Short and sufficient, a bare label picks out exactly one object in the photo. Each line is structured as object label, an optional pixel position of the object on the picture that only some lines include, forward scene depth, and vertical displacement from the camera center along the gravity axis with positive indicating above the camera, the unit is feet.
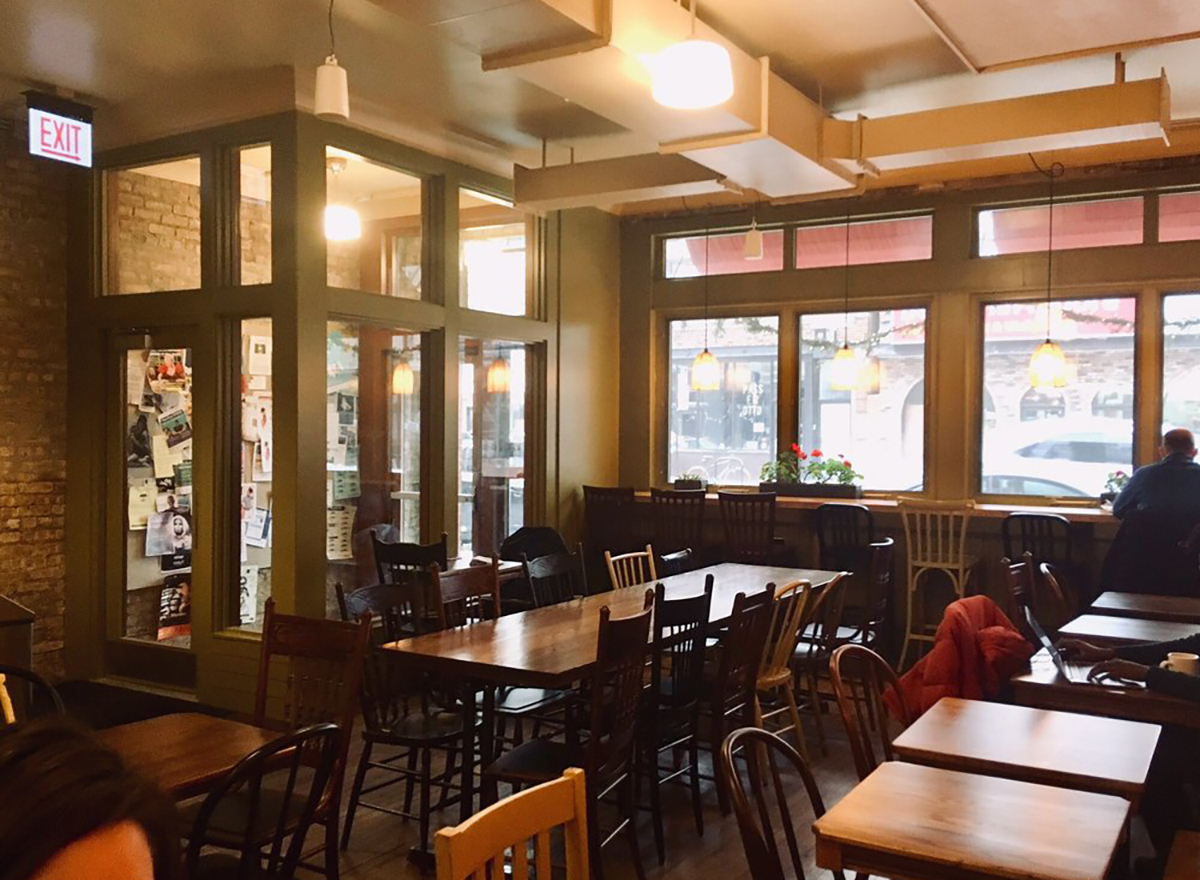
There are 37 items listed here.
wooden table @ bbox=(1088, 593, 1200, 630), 14.84 -2.66
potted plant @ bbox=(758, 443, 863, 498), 23.34 -1.21
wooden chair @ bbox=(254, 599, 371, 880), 10.41 -2.52
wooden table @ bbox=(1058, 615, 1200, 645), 12.80 -2.59
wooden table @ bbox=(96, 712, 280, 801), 8.40 -2.83
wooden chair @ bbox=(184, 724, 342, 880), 8.06 -3.38
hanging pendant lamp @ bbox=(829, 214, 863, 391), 23.17 +1.20
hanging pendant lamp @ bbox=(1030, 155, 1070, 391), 20.75 +1.13
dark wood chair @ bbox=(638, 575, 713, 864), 12.26 -3.47
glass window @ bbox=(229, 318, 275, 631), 18.43 -0.92
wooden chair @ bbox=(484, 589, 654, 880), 10.74 -3.46
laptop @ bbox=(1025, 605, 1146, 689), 10.24 -2.50
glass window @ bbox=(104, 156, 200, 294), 19.35 +3.58
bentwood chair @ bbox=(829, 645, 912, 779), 8.88 -2.52
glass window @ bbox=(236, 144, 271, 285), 18.08 +3.57
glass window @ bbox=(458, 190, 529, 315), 21.45 +3.50
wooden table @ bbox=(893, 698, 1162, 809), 7.72 -2.52
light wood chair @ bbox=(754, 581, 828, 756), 14.83 -3.21
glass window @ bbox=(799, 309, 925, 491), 23.91 +0.57
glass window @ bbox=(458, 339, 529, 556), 21.87 -0.45
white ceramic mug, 10.18 -2.30
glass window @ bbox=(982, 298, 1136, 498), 22.11 +0.46
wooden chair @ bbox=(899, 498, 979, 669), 21.15 -2.51
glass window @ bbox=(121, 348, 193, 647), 19.67 -1.27
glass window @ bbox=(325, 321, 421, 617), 18.81 -0.45
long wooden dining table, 11.02 -2.59
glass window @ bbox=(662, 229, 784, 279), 25.39 +4.12
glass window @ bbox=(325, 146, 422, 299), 18.72 +3.58
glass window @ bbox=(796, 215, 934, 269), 23.75 +4.16
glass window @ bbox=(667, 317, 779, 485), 25.71 +0.42
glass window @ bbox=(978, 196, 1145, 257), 21.90 +4.20
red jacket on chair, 10.94 -2.47
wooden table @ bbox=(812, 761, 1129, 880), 6.23 -2.55
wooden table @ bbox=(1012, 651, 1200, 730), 9.66 -2.60
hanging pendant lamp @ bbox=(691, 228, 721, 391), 24.18 +1.18
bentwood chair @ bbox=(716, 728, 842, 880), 6.72 -2.57
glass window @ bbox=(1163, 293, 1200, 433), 21.43 +1.30
